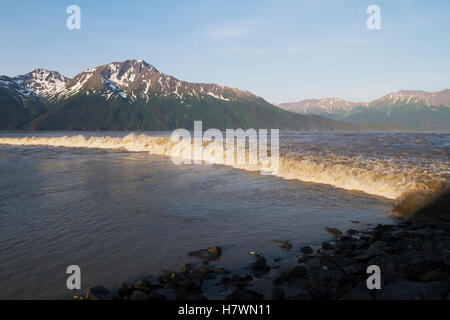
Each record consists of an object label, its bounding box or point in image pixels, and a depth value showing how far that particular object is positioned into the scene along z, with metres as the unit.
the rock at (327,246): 6.53
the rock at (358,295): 4.16
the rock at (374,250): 5.71
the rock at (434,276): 4.43
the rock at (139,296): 4.30
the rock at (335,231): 7.57
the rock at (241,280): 4.90
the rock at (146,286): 4.62
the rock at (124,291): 4.42
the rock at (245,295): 4.39
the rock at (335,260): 5.38
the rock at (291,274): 5.02
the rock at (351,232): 7.56
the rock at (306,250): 6.34
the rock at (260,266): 5.44
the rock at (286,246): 6.63
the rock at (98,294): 4.28
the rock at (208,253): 6.07
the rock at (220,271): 5.39
